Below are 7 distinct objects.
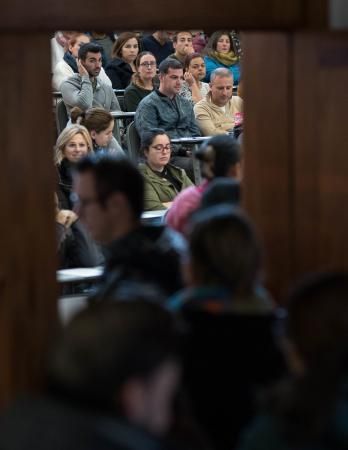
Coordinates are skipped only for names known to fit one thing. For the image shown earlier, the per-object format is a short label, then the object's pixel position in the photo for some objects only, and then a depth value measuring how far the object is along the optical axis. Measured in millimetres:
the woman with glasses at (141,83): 19113
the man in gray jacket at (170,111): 17497
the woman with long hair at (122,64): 20715
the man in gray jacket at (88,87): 17415
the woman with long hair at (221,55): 22714
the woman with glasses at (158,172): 15129
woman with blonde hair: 14088
